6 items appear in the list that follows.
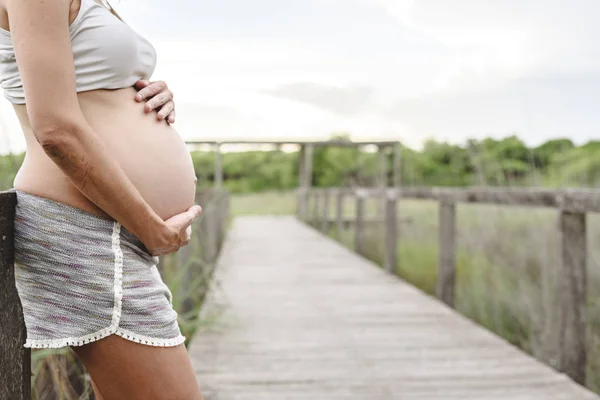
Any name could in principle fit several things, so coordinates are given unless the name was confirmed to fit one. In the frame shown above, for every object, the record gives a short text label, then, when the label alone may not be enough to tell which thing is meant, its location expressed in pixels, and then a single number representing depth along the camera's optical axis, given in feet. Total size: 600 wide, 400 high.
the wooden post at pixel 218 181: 48.93
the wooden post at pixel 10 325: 3.52
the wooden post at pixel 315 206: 45.14
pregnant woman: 3.24
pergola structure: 57.98
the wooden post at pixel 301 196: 51.72
